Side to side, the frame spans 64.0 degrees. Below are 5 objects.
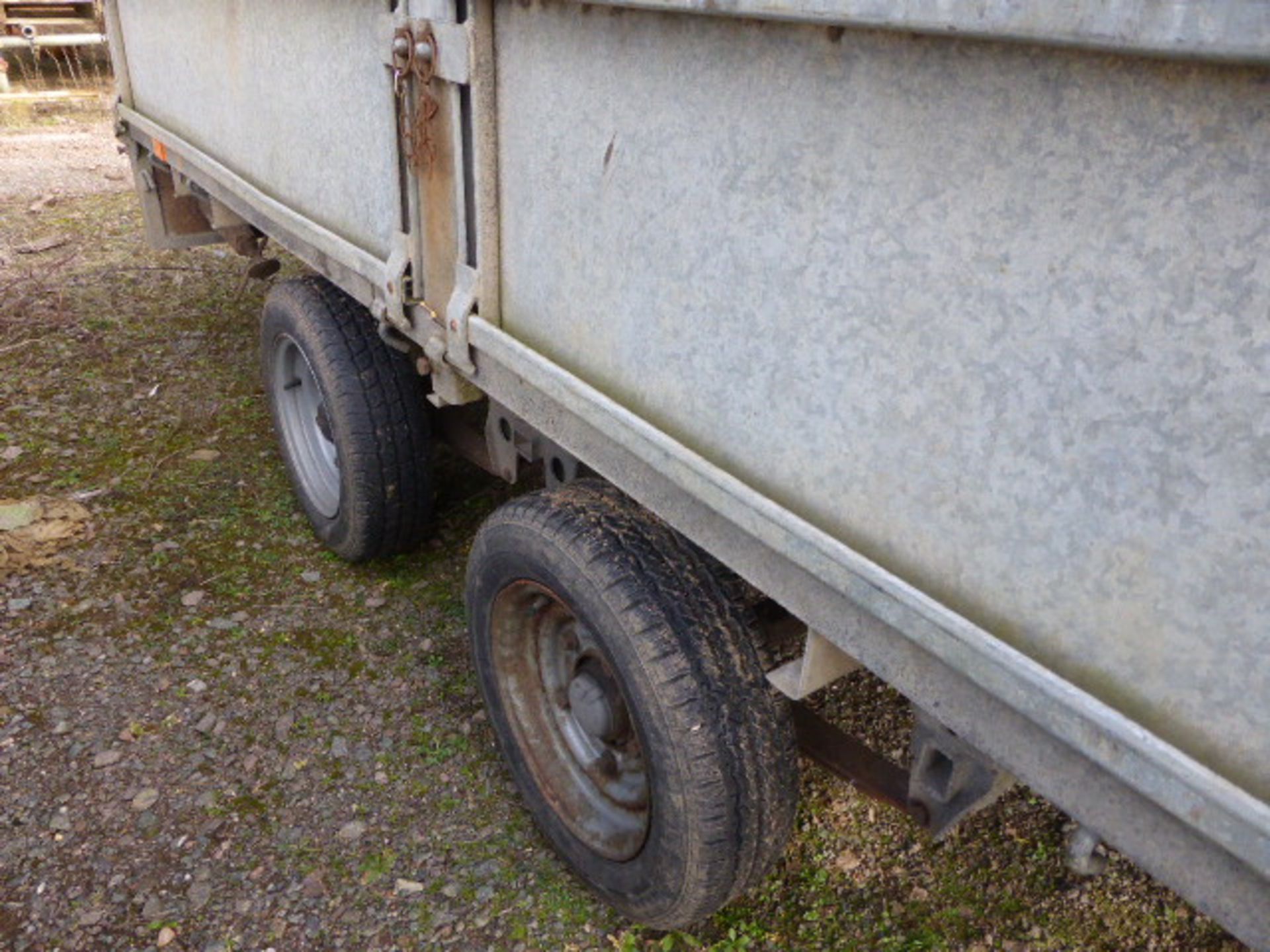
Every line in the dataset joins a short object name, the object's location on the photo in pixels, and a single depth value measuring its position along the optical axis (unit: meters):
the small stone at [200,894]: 2.29
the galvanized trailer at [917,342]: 0.98
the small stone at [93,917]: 2.23
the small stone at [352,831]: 2.46
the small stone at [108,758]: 2.63
